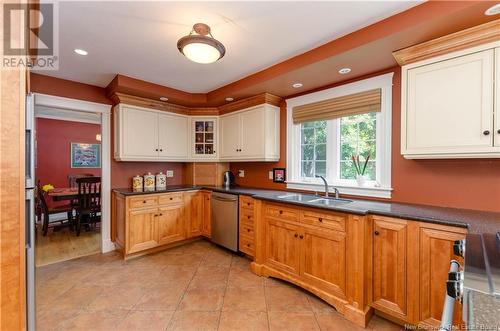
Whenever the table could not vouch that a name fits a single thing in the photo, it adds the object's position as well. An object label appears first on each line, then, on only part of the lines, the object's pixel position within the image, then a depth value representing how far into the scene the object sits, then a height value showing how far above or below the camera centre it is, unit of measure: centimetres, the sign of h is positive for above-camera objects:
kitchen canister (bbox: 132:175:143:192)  344 -31
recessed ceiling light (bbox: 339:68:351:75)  234 +100
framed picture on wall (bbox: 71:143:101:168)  562 +20
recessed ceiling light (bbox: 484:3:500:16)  139 +100
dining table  398 -58
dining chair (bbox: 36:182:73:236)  399 -88
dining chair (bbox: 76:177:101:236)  398 -65
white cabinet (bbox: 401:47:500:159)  160 +46
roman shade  244 +70
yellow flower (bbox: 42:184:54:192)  433 -50
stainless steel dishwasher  312 -83
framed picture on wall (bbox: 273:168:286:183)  334 -17
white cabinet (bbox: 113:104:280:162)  326 +45
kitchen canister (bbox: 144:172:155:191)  361 -29
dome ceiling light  174 +95
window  238 +22
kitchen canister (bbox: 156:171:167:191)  374 -29
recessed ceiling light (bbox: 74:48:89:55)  225 +115
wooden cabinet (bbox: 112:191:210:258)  300 -84
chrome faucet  259 -32
